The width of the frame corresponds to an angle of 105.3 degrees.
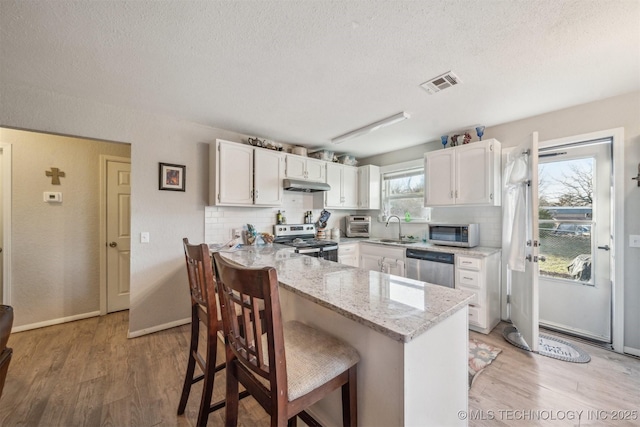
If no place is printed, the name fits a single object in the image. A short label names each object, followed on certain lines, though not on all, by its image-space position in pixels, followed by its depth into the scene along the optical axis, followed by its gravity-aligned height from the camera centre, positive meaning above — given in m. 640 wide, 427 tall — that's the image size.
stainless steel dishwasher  2.91 -0.66
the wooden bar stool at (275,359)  0.83 -0.60
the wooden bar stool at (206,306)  1.33 -0.55
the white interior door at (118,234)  3.31 -0.31
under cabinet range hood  3.47 +0.41
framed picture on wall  2.84 +0.42
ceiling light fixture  2.75 +1.09
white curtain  2.46 +0.08
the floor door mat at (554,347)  2.21 -1.29
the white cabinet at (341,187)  4.09 +0.47
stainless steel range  3.34 -0.42
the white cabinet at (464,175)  2.88 +0.49
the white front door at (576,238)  2.48 -0.25
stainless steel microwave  2.99 -0.26
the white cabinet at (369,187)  4.32 +0.48
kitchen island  0.93 -0.57
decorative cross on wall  2.94 +0.45
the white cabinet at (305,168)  3.59 +0.69
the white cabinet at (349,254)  3.75 -0.63
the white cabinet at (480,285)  2.68 -0.80
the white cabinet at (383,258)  3.36 -0.66
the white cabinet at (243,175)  2.97 +0.49
